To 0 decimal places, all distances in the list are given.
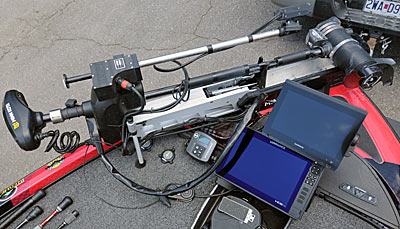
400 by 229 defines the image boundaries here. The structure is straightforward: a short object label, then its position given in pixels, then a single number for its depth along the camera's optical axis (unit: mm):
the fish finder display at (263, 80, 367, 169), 1418
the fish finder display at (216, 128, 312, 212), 1566
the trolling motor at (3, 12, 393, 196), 1457
